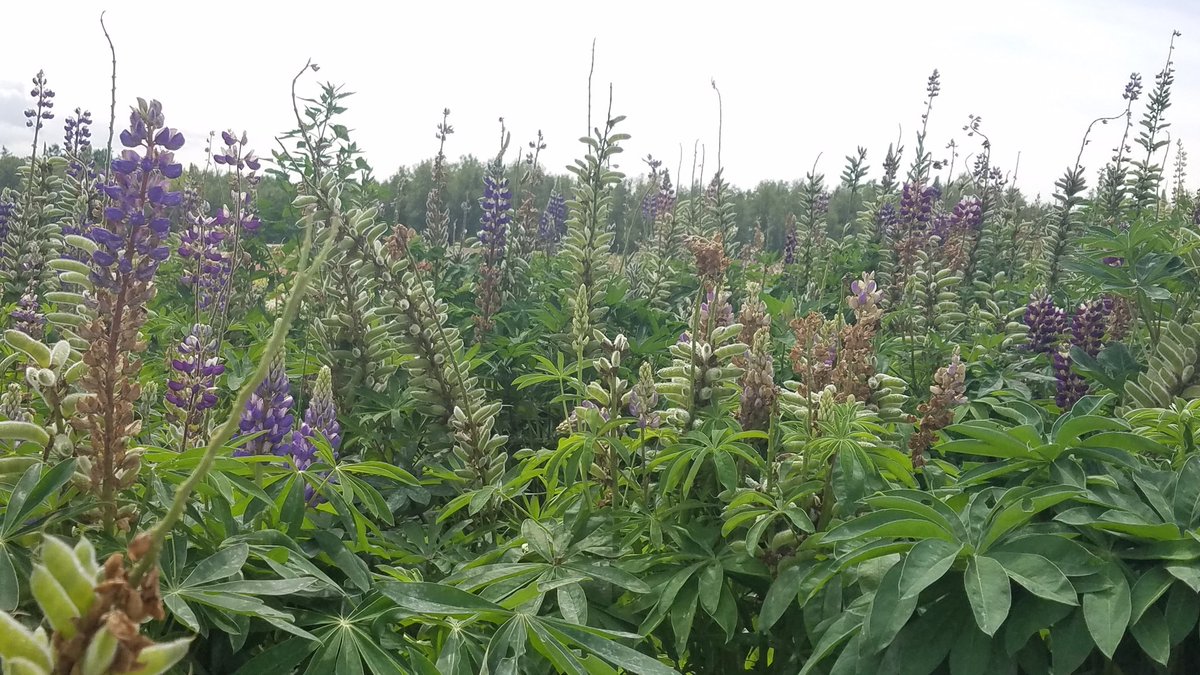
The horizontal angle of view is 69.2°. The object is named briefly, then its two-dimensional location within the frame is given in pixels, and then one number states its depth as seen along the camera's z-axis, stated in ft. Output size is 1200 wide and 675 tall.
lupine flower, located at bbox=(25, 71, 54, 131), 17.70
